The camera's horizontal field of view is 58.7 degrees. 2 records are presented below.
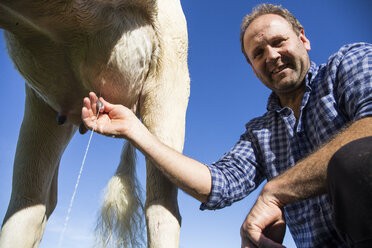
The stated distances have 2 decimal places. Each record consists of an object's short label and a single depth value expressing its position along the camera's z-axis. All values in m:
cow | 1.49
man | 0.76
